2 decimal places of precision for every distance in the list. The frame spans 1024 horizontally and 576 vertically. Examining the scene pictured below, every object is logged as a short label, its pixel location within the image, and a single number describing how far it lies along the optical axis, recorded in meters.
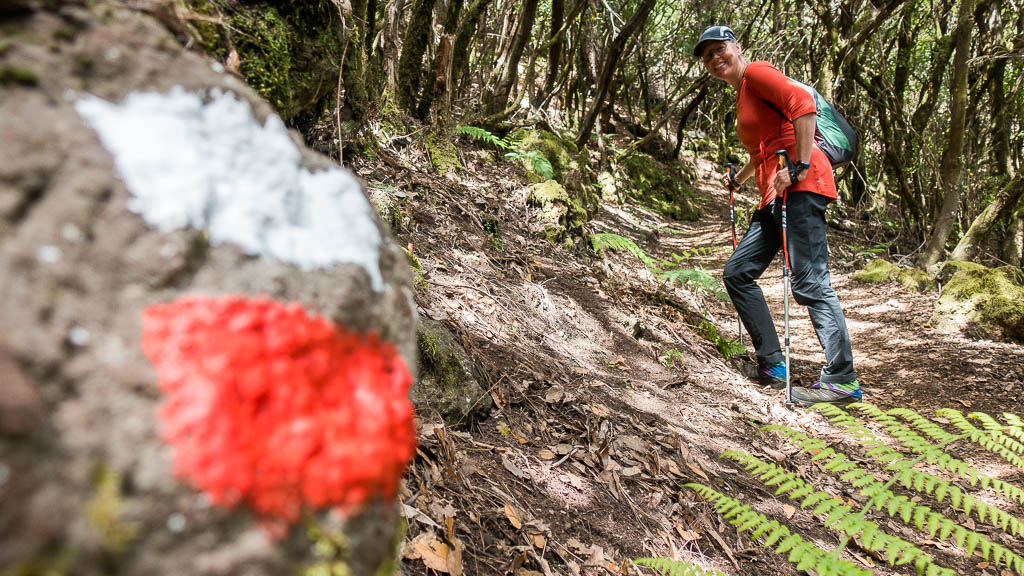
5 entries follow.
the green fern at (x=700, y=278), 5.04
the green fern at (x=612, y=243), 5.49
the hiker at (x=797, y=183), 3.42
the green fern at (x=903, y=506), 1.88
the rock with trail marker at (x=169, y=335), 0.52
